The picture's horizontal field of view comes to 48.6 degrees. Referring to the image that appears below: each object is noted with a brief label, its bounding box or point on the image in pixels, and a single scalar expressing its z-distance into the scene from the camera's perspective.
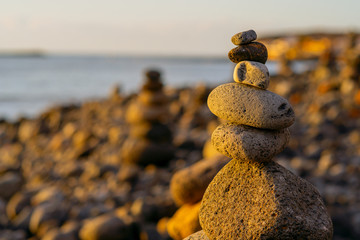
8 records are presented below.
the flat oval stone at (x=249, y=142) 2.35
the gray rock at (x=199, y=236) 2.65
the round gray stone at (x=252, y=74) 2.36
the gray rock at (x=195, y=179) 3.88
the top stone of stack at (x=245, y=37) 2.43
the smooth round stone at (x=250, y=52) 2.45
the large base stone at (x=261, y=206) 2.26
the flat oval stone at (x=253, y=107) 2.32
